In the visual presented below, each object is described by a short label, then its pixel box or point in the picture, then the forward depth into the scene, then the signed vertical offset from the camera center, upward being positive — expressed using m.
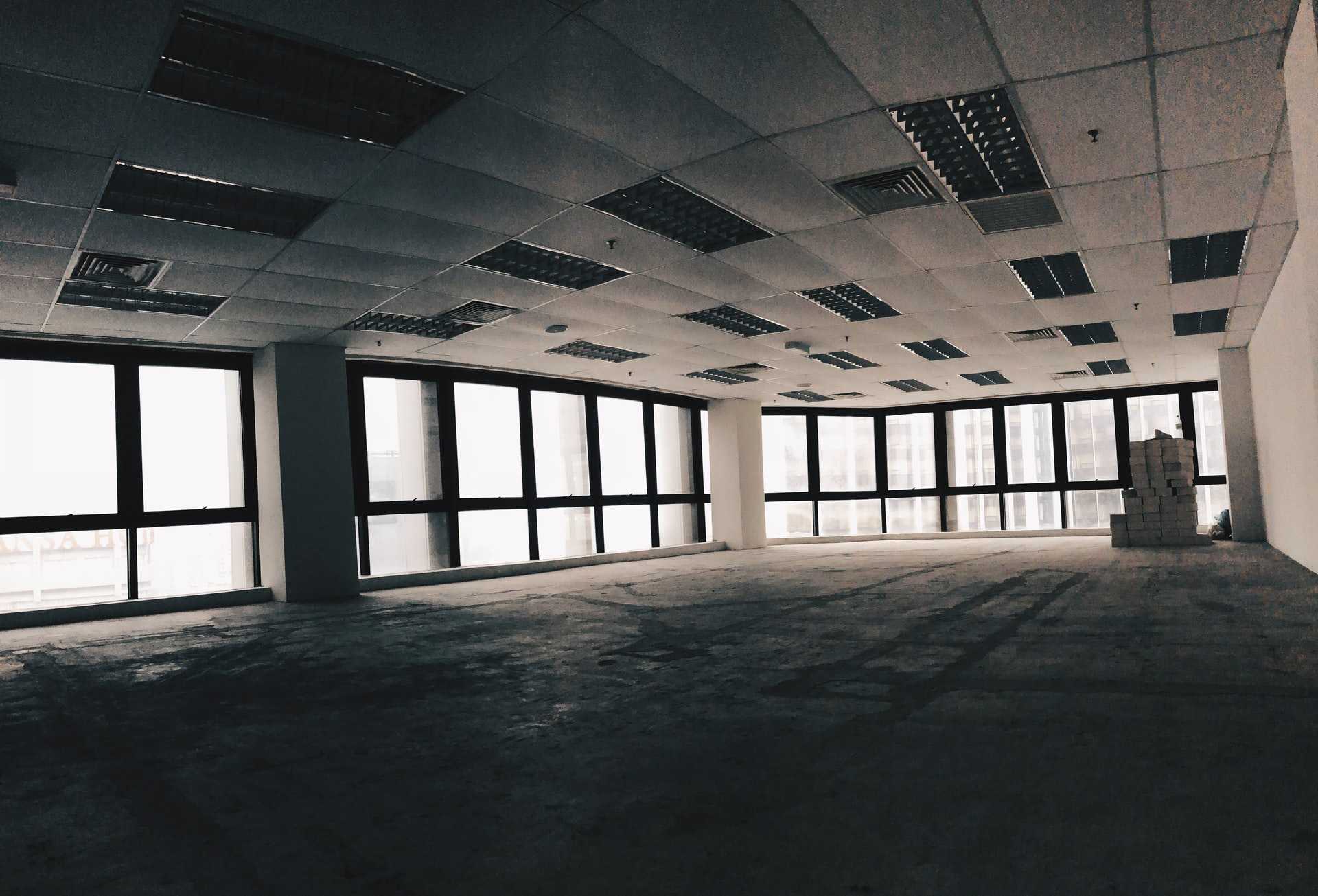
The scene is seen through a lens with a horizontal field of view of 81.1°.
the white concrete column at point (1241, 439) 10.99 +0.11
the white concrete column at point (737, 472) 14.76 -0.01
